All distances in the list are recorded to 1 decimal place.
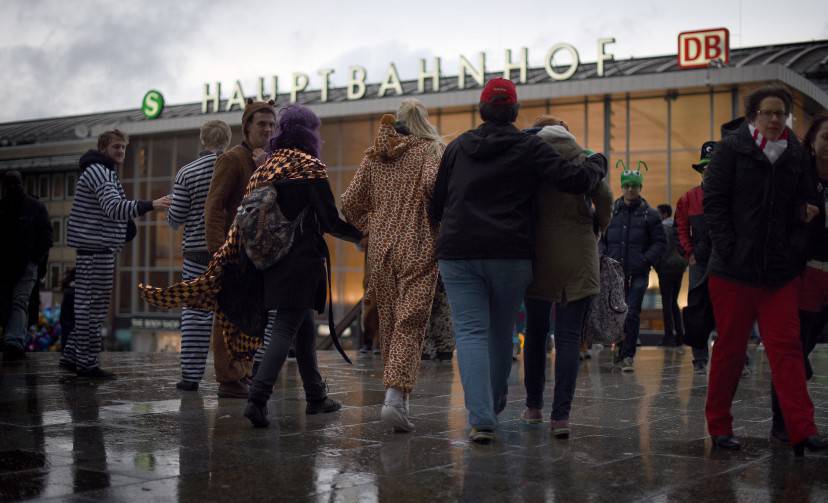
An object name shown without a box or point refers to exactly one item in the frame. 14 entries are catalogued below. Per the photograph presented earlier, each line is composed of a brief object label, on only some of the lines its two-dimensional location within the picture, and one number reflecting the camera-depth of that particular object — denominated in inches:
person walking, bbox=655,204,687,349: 529.7
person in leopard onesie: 230.1
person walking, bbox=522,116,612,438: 218.1
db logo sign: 1161.4
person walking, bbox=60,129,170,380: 328.2
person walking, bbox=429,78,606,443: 210.2
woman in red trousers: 197.5
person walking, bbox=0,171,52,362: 407.2
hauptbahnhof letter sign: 1259.8
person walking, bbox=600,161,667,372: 449.1
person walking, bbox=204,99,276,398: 282.0
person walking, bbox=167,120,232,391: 298.7
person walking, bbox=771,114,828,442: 209.9
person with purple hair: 228.7
